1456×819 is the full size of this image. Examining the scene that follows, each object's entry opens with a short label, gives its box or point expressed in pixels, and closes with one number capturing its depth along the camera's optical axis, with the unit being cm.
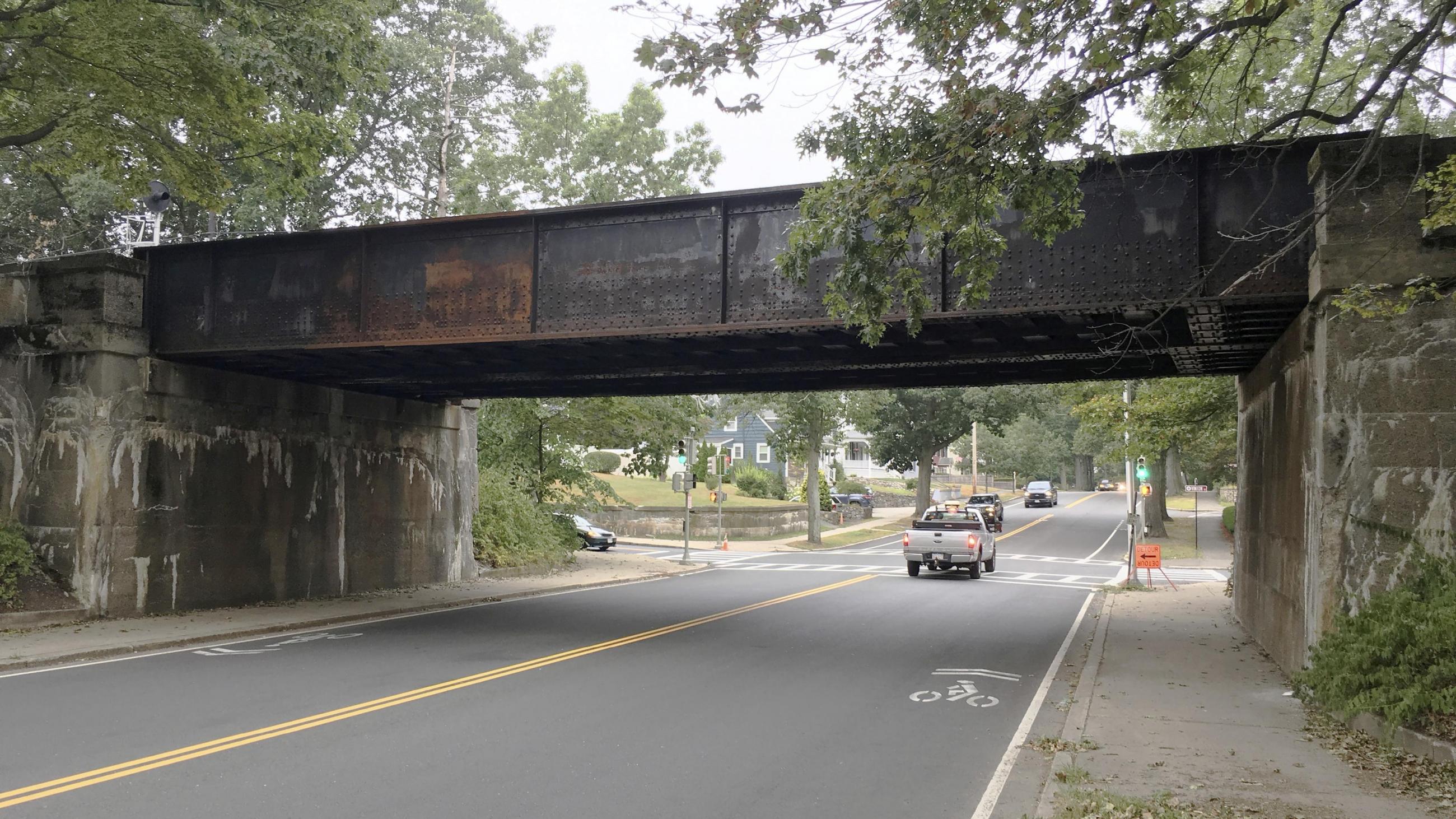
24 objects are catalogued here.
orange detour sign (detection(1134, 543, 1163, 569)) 2606
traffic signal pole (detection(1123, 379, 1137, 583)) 2426
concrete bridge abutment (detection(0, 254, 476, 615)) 1526
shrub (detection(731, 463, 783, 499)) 6222
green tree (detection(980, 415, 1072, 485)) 8938
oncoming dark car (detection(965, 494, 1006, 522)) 4833
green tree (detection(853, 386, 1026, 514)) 5059
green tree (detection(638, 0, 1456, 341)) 772
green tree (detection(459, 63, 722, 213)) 4250
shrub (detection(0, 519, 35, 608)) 1409
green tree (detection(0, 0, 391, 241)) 1370
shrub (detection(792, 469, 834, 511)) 5797
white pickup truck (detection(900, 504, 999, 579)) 2775
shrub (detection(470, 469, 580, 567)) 2631
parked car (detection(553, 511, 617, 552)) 3834
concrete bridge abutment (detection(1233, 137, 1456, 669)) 941
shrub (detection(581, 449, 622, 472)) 6034
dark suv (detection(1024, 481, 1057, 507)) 7038
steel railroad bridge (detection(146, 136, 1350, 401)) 1135
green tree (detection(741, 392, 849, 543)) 4412
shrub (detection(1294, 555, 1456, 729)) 764
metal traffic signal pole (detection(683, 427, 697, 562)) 3561
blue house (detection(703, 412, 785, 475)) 8756
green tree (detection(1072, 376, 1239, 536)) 2156
